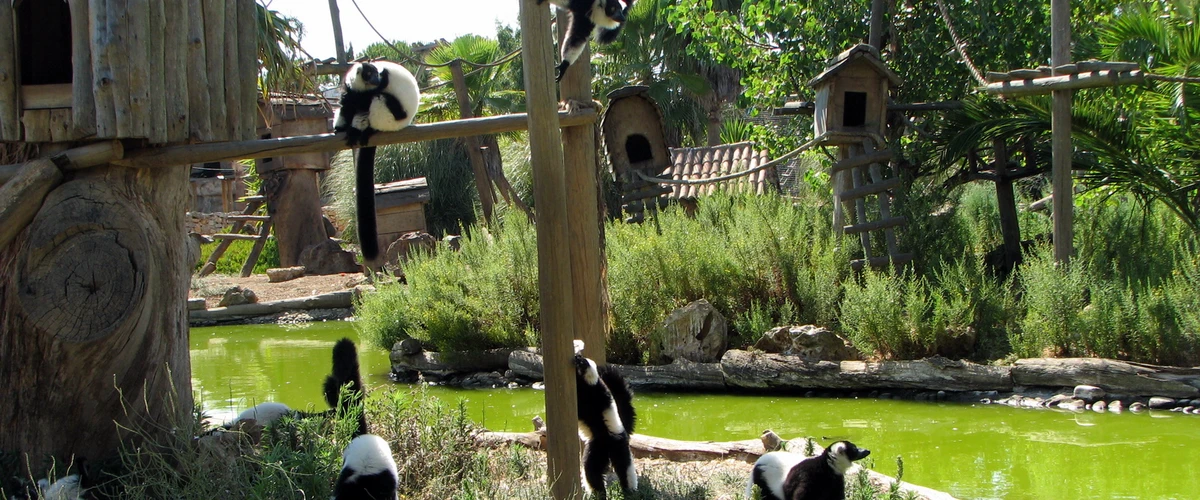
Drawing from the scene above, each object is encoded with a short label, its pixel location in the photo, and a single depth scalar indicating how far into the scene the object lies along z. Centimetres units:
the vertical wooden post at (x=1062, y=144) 836
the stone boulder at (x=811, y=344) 879
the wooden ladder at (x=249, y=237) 1883
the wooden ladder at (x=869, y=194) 975
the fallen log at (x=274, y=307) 1548
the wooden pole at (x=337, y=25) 1250
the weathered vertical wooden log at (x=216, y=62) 500
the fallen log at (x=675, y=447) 571
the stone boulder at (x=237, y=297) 1567
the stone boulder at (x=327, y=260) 1880
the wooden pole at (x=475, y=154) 1303
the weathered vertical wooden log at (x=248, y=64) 521
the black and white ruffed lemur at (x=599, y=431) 457
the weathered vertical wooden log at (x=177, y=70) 477
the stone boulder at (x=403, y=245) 1655
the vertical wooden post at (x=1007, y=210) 1062
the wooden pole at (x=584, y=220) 492
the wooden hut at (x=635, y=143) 1317
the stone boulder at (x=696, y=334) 934
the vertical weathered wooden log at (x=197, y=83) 489
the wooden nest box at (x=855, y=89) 986
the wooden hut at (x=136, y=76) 452
